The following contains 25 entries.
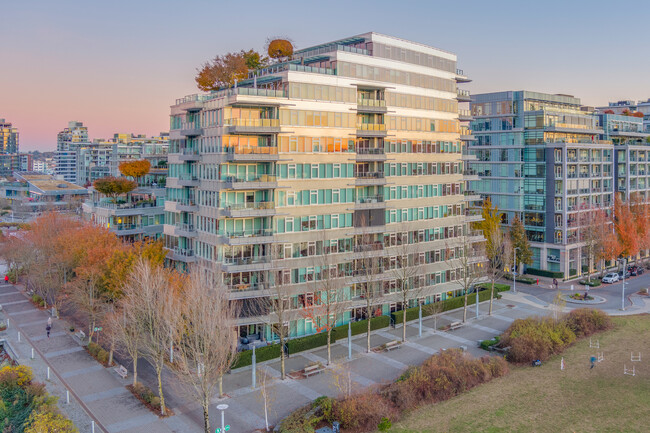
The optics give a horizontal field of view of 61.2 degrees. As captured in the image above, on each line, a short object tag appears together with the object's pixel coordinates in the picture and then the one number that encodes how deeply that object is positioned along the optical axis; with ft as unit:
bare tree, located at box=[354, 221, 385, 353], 176.35
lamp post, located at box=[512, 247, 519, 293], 245.37
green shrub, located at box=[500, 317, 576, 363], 149.64
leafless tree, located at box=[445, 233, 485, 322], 211.18
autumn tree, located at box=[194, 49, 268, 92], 213.05
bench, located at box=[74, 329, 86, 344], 168.41
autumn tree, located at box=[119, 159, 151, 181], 246.27
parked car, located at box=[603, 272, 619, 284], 259.60
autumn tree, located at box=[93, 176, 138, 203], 235.20
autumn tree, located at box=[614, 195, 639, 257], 269.85
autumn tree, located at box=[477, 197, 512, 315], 230.68
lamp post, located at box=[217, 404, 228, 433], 101.35
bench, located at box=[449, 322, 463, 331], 184.42
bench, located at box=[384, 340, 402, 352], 163.02
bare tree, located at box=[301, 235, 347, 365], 155.69
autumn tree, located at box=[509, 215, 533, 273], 261.44
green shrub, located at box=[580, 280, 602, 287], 252.01
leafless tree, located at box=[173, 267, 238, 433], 105.19
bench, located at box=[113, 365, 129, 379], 139.85
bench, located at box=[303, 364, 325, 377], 142.51
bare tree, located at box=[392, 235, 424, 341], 184.32
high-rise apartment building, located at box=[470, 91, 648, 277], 270.05
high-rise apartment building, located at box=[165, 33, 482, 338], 164.25
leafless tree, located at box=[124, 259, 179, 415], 118.42
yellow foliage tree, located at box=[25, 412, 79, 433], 90.94
